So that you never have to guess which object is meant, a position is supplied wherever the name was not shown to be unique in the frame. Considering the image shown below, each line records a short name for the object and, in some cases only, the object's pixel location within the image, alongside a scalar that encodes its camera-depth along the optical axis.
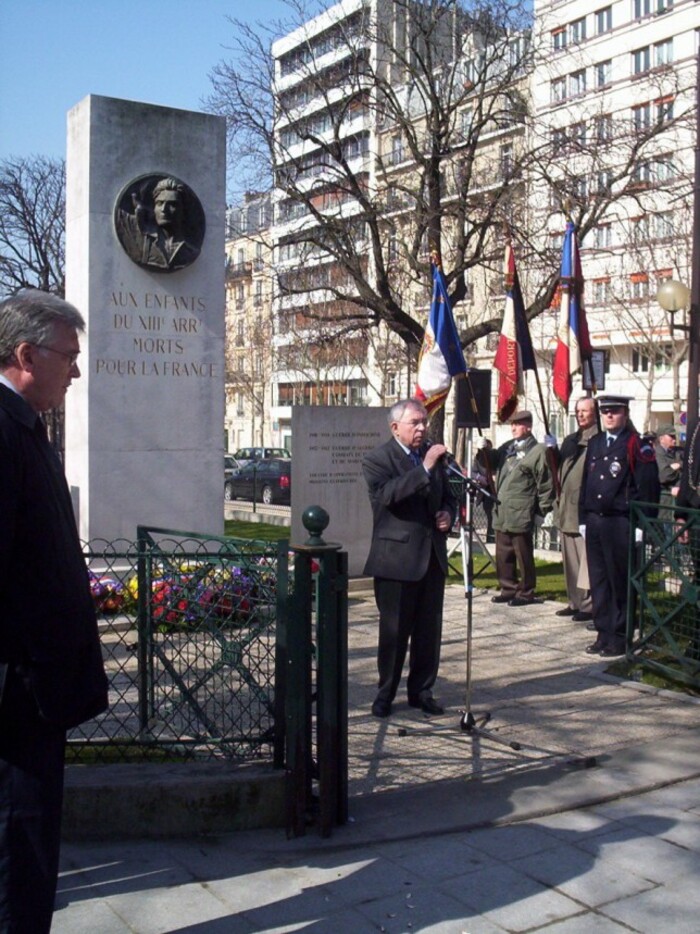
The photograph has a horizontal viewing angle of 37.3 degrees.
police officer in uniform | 8.62
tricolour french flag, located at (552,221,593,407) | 9.85
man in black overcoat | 2.99
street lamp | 14.78
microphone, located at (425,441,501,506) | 6.39
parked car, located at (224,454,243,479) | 39.53
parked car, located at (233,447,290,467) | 42.38
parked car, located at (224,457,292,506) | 33.06
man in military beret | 10.88
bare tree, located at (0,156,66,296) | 28.94
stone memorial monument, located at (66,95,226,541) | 10.42
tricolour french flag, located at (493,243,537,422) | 9.05
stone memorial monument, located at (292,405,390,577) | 12.30
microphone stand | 6.22
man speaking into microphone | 6.58
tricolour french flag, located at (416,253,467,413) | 8.51
